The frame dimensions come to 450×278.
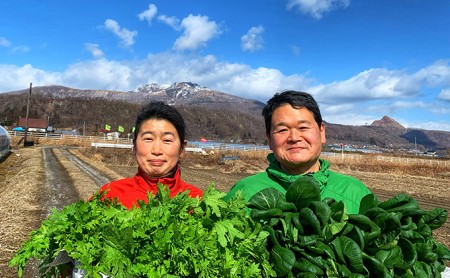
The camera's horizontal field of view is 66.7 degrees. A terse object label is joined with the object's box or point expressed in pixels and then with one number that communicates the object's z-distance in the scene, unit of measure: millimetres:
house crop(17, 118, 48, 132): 114656
